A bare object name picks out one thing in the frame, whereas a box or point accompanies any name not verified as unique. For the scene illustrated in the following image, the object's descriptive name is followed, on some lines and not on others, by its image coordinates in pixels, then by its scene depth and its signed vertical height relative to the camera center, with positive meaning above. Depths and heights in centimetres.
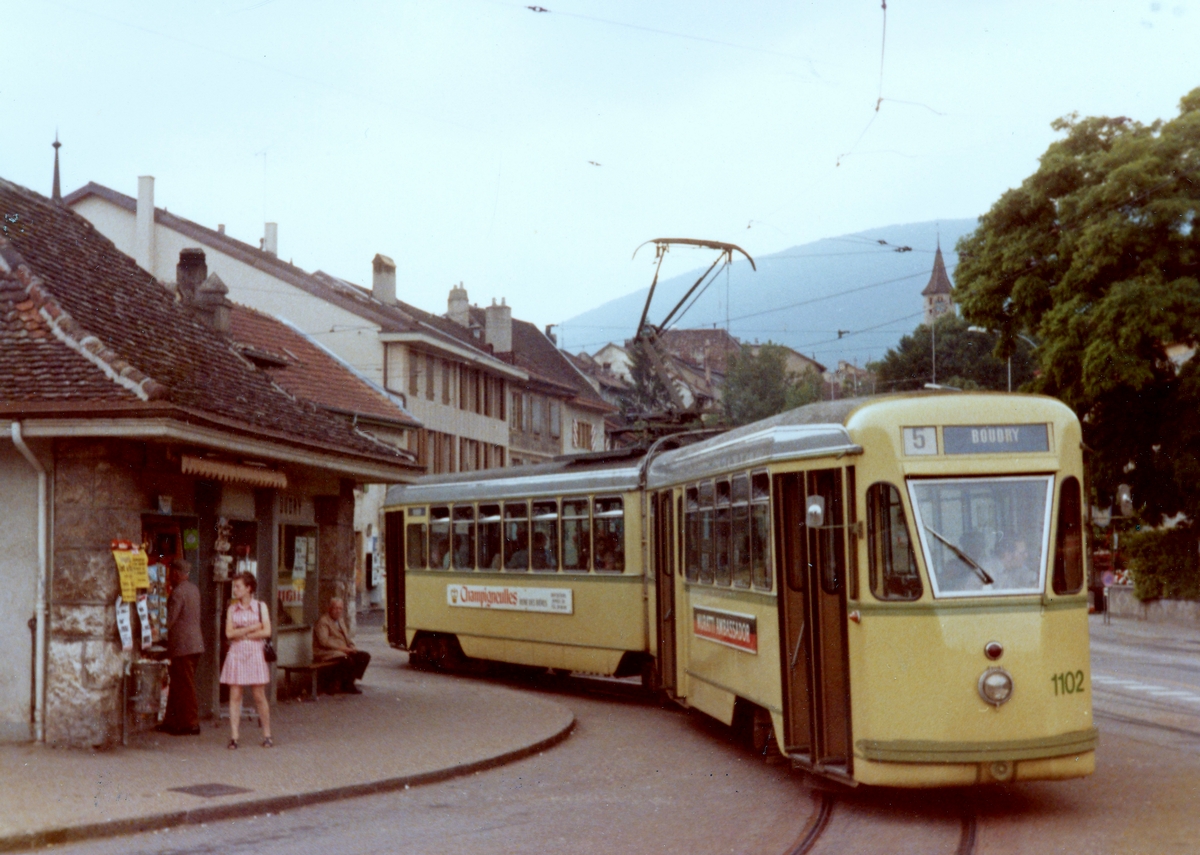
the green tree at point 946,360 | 7456 +972
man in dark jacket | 1487 -63
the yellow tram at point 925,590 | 1022 -17
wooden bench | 1902 -99
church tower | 16088 +2844
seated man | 1942 -89
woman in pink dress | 1420 -59
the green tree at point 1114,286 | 3447 +627
